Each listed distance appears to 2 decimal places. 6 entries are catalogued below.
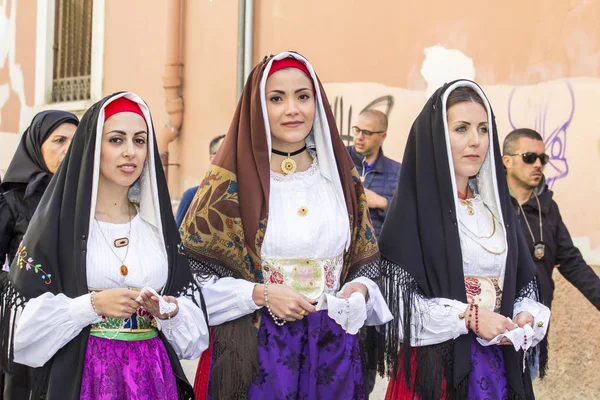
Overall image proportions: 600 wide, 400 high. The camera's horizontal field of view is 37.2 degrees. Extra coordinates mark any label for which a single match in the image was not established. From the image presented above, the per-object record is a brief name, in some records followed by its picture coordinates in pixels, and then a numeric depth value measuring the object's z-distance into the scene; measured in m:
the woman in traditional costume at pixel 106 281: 3.32
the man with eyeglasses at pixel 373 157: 6.00
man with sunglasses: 5.19
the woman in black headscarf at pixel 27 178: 4.34
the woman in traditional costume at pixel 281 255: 3.56
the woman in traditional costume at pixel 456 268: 3.71
